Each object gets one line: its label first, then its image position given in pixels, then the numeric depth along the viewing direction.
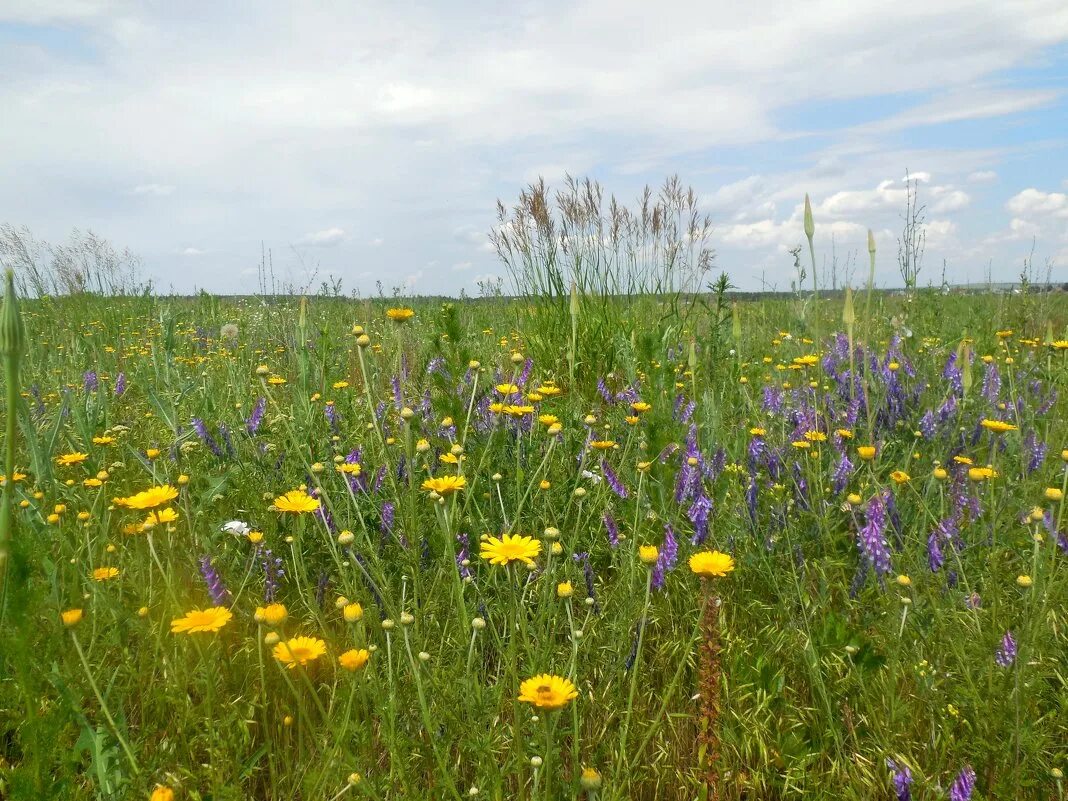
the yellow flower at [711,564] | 1.03
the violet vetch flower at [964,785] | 1.07
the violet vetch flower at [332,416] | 2.59
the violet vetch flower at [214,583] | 1.52
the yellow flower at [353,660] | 1.02
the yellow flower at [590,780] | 0.81
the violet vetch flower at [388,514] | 1.85
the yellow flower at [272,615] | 1.04
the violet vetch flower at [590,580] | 1.63
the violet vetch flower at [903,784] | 1.11
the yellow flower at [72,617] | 1.11
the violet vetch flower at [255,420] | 2.41
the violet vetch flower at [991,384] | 2.55
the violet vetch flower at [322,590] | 1.76
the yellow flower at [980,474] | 1.65
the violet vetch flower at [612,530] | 1.75
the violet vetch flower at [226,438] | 2.29
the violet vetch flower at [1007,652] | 1.27
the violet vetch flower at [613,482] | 1.96
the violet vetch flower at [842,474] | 1.96
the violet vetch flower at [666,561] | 1.62
